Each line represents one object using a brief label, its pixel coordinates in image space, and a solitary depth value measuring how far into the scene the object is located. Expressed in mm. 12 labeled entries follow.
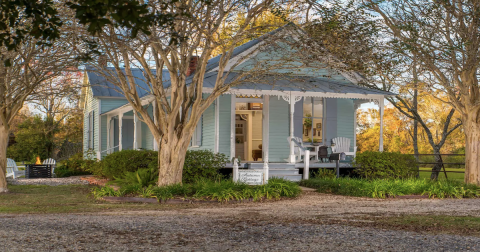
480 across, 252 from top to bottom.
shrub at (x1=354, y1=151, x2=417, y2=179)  16266
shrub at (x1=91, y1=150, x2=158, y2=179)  16031
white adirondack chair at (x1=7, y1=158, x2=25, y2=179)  21369
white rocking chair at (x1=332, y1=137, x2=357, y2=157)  18359
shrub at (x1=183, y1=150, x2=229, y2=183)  14789
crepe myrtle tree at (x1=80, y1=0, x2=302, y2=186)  12242
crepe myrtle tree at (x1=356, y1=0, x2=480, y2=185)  14047
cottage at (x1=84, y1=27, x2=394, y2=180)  16891
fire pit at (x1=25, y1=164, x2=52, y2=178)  22125
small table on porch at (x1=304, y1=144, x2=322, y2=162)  17672
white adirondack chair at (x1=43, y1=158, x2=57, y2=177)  22859
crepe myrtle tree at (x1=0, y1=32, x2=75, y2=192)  12758
